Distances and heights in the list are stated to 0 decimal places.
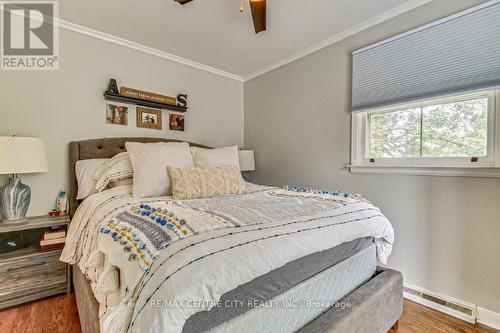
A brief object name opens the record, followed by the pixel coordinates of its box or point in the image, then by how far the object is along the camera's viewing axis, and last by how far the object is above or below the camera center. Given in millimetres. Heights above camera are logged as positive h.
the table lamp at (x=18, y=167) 1629 -39
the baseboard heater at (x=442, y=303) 1591 -997
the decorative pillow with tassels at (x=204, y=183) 1774 -157
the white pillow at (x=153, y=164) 1804 -14
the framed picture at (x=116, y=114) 2375 +488
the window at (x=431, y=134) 1603 +239
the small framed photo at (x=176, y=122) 2803 +489
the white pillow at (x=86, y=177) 2002 -129
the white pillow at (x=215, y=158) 2279 +52
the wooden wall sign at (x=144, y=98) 2326 +685
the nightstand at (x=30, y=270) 1635 -790
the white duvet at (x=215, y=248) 650 -316
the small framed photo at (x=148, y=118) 2564 +492
